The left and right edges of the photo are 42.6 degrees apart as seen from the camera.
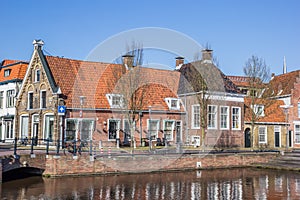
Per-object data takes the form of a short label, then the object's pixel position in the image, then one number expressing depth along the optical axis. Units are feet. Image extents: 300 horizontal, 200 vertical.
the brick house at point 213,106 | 106.52
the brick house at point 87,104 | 97.76
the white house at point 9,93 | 119.03
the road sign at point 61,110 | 92.17
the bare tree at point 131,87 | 97.30
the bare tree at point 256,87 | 116.87
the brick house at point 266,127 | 121.65
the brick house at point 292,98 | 134.92
